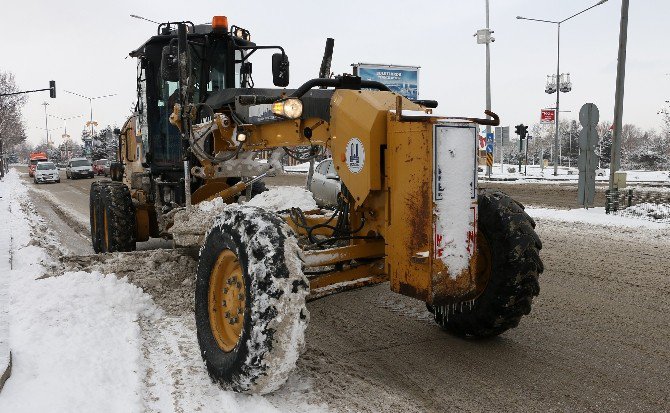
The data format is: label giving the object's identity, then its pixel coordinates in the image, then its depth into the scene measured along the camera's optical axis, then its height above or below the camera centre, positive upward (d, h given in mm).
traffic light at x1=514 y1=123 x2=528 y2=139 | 36625 +2051
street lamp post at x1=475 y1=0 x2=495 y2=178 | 31781 +6726
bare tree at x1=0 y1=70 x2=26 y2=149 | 48469 +4695
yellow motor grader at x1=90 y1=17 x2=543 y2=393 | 3371 -465
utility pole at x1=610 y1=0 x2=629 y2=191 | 14297 +1960
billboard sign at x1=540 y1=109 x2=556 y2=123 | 42625 +3508
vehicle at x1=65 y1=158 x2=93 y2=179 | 39125 -270
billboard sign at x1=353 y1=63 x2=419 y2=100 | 25970 +4011
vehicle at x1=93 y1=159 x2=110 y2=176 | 40469 -144
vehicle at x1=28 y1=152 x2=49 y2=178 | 57450 +696
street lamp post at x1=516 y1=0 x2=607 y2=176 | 33250 +6163
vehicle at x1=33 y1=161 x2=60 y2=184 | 35000 -542
